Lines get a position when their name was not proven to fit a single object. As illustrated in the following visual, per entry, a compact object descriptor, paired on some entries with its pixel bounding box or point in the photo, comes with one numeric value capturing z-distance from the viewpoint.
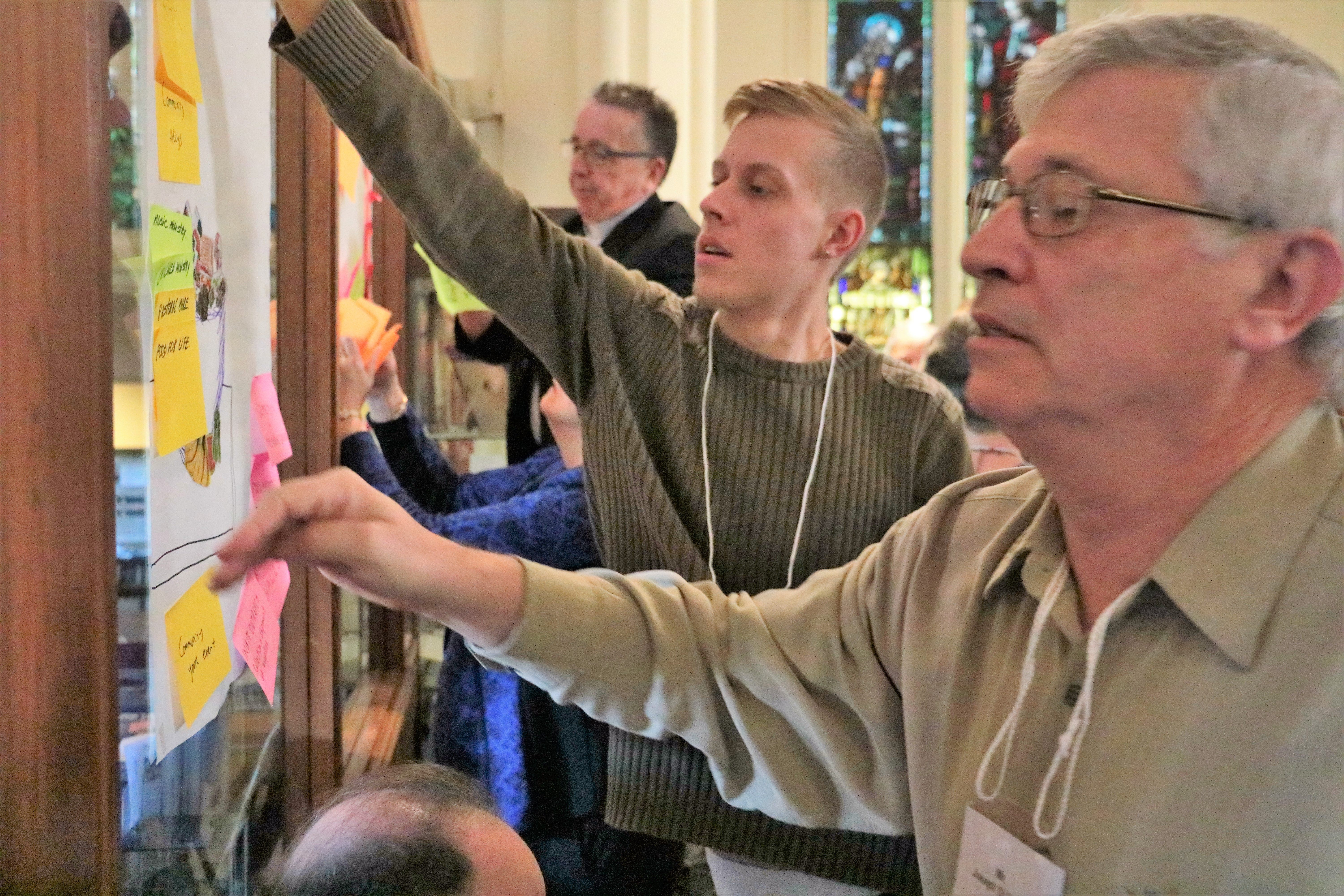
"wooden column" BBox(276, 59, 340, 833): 1.73
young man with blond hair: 1.41
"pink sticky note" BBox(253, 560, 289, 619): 1.35
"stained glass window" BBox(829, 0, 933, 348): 6.37
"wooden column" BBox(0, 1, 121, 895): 0.77
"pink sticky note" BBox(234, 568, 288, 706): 1.27
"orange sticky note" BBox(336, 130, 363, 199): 2.17
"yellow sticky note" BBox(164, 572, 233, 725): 1.03
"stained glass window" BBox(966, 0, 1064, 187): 6.36
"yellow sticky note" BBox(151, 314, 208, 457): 0.98
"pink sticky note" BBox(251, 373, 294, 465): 1.36
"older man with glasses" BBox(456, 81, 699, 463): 2.60
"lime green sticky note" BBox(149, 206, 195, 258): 0.98
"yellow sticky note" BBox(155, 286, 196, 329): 0.98
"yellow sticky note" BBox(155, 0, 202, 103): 0.99
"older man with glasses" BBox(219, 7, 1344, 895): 0.80
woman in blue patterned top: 1.97
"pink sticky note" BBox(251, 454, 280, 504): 1.34
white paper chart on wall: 0.99
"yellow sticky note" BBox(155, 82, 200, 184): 1.00
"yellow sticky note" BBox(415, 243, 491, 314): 2.46
